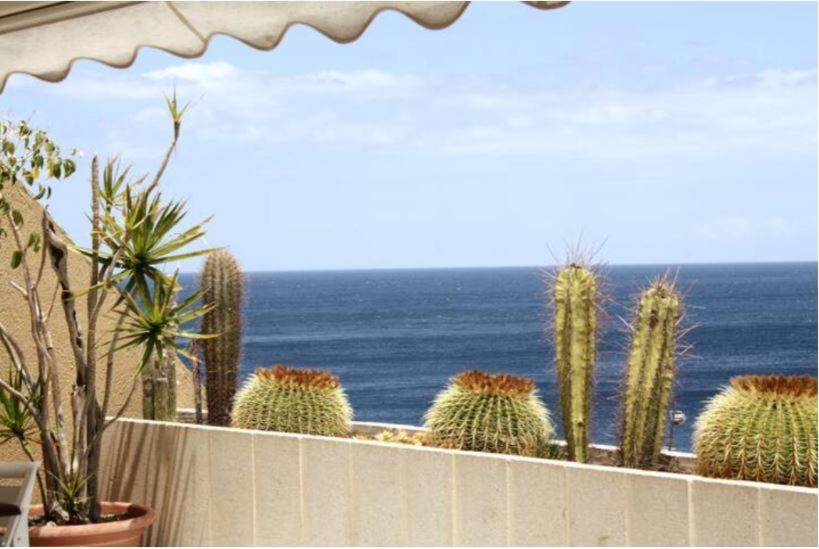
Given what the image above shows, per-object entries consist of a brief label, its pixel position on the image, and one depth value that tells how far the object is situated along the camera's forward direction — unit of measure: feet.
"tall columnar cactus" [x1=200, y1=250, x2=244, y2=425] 24.49
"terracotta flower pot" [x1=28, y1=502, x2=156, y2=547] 20.94
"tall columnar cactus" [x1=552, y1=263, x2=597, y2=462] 20.42
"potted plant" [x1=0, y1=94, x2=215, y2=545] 21.27
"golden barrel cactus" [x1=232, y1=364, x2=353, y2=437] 22.38
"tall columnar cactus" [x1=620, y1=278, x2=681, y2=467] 19.81
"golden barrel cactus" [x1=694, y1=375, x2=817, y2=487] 17.25
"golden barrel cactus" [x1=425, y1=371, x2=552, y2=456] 20.29
